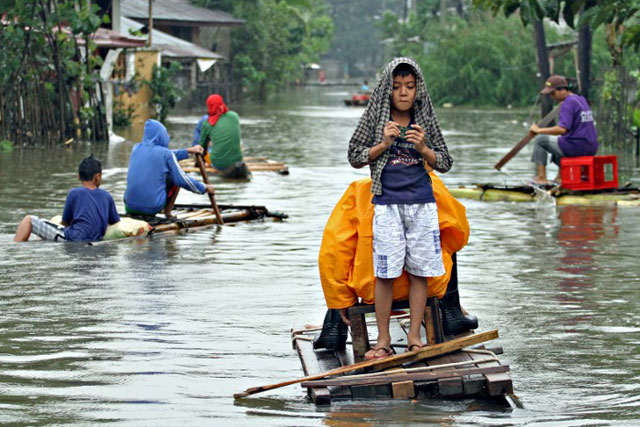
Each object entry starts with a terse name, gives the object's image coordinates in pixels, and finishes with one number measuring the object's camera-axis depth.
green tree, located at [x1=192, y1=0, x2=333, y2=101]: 61.34
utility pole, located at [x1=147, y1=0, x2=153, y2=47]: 41.19
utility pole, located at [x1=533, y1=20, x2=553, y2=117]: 34.72
